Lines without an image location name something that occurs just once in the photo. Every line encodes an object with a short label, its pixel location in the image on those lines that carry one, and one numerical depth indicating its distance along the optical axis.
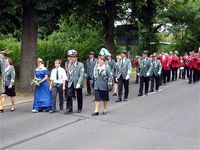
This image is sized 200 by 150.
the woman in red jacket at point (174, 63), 26.73
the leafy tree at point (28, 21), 18.84
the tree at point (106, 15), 26.92
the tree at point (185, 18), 43.75
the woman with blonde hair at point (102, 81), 13.43
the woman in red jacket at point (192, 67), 25.25
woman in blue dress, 13.93
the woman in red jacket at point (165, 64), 25.24
